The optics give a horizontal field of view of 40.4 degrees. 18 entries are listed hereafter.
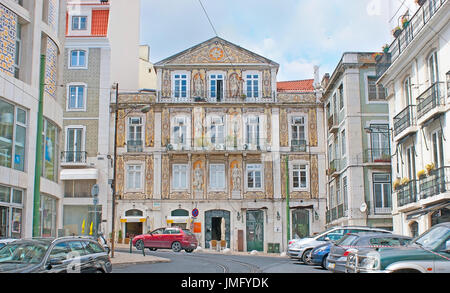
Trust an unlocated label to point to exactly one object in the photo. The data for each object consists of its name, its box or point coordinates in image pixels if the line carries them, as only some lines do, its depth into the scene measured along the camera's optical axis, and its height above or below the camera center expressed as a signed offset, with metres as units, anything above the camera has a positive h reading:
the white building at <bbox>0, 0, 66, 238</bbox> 22.81 +4.86
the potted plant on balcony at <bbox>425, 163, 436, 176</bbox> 24.88 +2.66
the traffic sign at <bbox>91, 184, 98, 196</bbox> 23.74 +1.73
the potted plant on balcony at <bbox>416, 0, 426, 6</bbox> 26.10 +9.89
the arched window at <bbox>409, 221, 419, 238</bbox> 28.08 +0.23
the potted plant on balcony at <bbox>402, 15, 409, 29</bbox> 27.59 +9.52
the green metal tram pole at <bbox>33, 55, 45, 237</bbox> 24.41 +2.82
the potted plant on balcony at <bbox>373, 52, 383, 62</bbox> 32.07 +9.23
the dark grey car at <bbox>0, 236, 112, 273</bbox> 11.23 -0.42
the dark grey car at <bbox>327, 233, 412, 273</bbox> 16.50 -0.27
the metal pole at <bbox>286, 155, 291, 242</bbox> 40.81 +1.58
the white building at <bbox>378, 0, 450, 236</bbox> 24.09 +4.93
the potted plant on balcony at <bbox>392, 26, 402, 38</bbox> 28.37 +9.33
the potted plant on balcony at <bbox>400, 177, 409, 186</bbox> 27.90 +2.37
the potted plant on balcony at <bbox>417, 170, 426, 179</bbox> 25.78 +2.48
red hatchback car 33.88 -0.26
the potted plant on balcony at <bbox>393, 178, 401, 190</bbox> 29.25 +2.35
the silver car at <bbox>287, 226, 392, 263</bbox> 23.39 -0.25
